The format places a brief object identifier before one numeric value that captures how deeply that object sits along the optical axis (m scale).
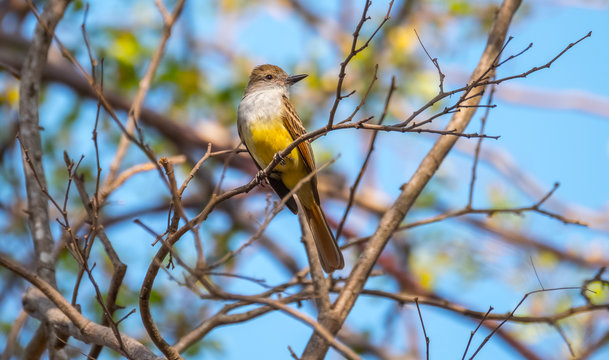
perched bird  9.12
